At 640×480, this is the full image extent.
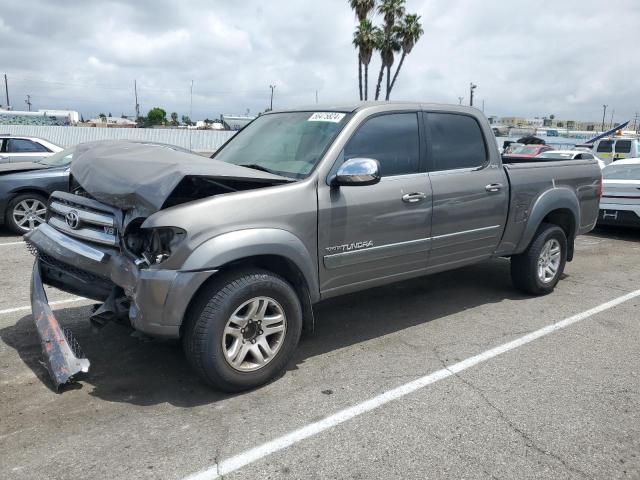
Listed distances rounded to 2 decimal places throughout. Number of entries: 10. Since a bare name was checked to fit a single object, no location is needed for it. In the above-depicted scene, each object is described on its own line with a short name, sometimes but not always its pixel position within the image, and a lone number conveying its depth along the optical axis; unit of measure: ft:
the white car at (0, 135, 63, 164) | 37.52
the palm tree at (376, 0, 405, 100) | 116.88
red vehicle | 72.43
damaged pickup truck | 11.02
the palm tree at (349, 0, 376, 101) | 117.60
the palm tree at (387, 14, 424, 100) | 116.57
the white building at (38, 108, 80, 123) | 208.93
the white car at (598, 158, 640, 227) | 30.76
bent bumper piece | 11.48
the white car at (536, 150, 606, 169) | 46.56
